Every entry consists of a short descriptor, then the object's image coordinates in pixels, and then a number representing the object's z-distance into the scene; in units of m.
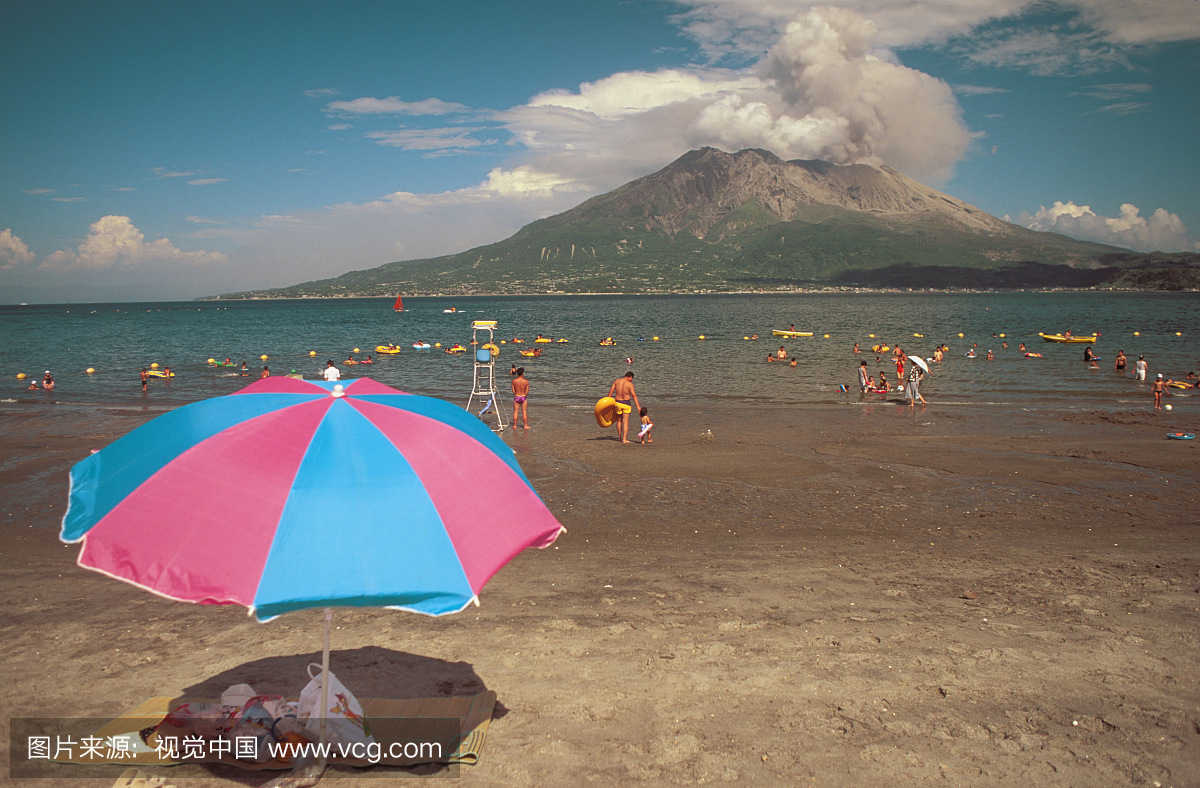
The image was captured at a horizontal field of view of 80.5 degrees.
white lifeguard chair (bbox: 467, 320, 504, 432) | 17.83
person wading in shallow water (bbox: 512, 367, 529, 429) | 19.58
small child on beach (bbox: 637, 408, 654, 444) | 18.03
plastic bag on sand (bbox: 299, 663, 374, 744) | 5.05
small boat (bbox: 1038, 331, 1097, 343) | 54.46
